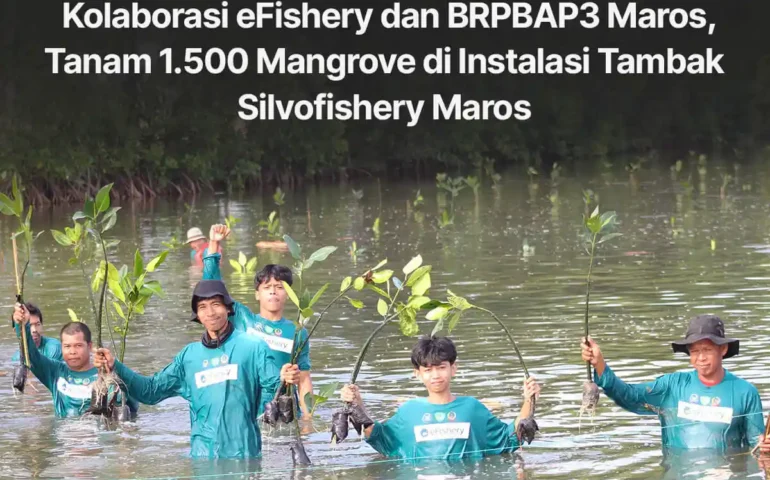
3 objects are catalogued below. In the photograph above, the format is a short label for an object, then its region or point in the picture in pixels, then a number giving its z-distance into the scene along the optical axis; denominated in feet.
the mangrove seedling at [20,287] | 41.38
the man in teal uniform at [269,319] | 44.52
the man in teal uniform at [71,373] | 46.24
